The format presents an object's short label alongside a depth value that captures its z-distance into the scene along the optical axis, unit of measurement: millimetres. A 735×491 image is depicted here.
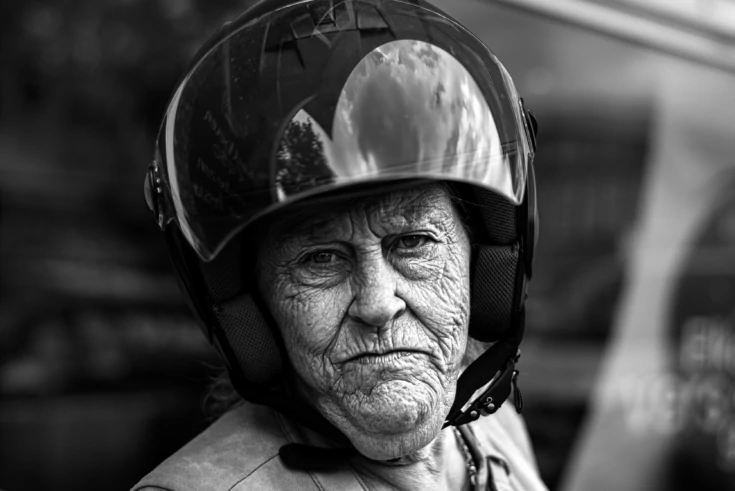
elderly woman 1318
